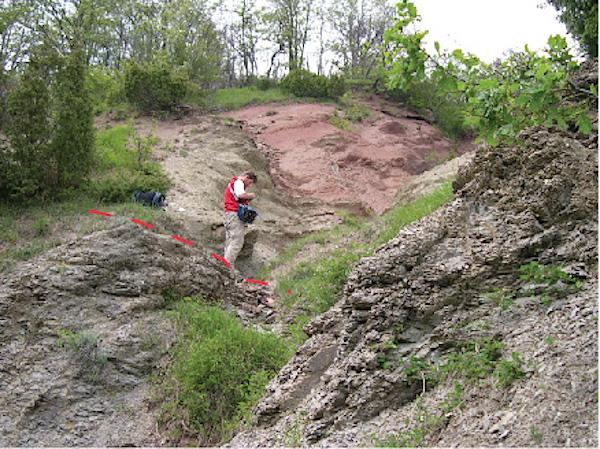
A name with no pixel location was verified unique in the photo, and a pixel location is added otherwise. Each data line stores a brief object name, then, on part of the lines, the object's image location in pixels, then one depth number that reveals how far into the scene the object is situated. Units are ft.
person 32.32
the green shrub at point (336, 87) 80.48
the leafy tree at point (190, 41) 74.28
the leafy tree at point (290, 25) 105.19
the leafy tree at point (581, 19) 30.35
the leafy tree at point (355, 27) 108.68
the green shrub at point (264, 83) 88.89
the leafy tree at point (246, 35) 105.19
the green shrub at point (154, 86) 59.16
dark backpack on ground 34.55
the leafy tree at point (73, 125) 32.30
